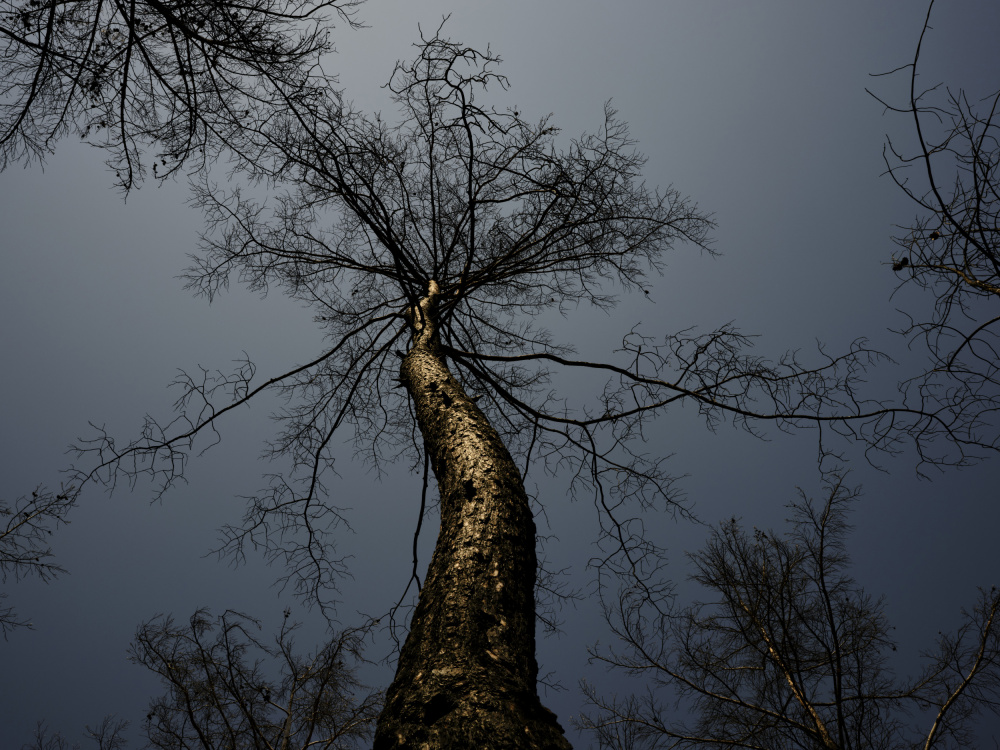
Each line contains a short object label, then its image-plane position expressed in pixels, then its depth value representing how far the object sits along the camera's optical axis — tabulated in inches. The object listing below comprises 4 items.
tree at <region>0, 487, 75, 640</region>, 146.5
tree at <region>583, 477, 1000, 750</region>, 162.4
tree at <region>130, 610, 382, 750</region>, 175.2
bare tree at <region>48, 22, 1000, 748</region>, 49.6
